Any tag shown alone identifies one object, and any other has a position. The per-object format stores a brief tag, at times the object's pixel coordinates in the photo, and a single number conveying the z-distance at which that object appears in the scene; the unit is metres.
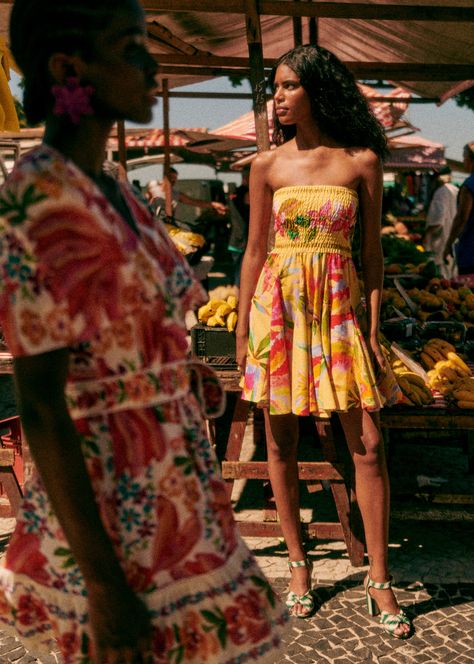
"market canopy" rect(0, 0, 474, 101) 6.06
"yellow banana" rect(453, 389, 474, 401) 4.01
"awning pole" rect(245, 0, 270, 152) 4.36
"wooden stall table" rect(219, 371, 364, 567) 4.04
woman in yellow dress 3.30
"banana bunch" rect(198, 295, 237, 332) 4.70
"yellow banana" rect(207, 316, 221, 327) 4.70
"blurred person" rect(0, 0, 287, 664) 1.32
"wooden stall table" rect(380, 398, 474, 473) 3.98
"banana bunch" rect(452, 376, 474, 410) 4.00
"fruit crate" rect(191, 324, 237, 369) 4.43
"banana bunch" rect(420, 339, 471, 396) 4.41
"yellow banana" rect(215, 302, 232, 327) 4.73
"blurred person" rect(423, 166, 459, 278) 11.70
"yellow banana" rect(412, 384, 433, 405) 4.07
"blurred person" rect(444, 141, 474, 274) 6.73
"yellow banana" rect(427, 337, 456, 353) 5.24
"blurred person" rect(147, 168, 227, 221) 8.86
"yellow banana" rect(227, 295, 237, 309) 5.15
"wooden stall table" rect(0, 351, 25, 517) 4.21
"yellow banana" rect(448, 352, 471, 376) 4.74
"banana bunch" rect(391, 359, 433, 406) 4.04
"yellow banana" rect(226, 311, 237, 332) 4.61
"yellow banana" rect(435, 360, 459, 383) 4.47
